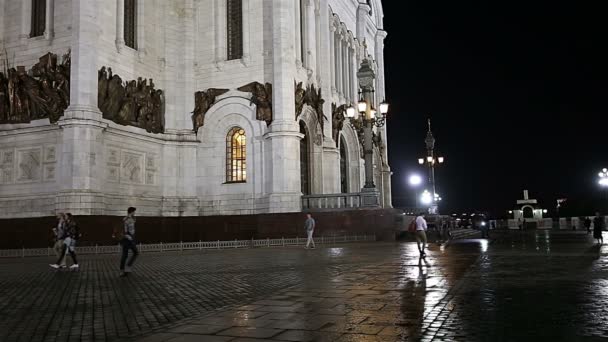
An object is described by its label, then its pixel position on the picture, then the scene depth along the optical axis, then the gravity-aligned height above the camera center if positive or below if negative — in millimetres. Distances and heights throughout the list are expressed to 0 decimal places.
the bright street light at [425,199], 58619 +2496
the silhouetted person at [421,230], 17234 -258
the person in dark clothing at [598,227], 24531 -433
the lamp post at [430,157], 40750 +4772
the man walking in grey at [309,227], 24381 -117
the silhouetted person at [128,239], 14164 -280
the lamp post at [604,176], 49853 +3674
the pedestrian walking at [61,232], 16750 -57
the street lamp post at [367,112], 24844 +4944
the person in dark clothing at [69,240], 16516 -301
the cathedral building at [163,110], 26453 +6217
